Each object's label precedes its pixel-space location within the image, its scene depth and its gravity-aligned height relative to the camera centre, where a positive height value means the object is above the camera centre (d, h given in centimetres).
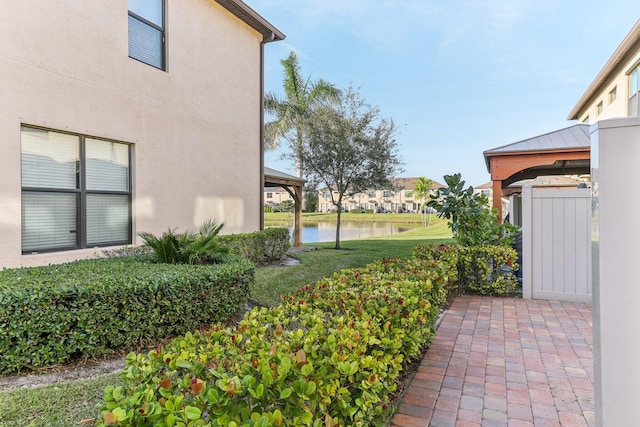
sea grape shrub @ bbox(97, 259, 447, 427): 138 -68
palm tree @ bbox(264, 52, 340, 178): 2138 +640
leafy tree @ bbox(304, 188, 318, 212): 1511 +80
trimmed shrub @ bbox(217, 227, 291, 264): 804 -73
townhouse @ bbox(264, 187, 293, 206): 6194 +270
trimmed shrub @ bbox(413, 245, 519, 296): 600 -88
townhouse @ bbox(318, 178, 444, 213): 6856 +144
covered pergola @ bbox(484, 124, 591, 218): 803 +126
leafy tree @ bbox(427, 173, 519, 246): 663 -6
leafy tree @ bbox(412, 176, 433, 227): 4462 +314
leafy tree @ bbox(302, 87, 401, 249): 1354 +231
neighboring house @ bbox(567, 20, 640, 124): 1267 +519
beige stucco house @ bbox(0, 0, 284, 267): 507 +151
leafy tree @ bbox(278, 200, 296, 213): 4167 +70
